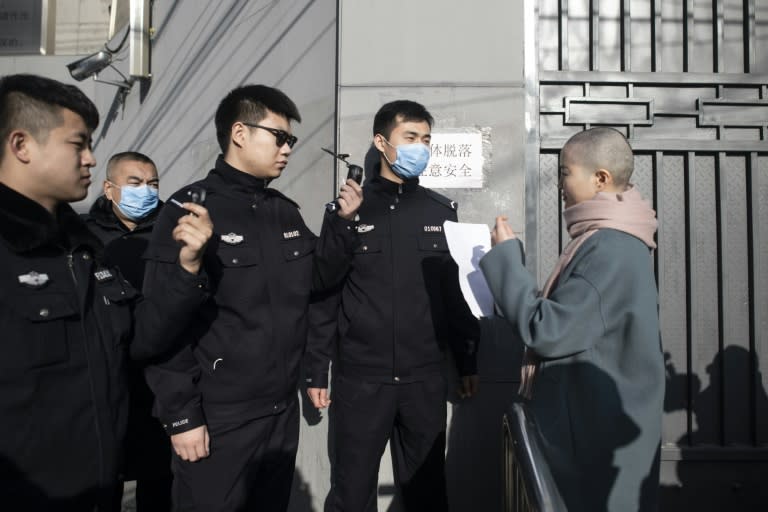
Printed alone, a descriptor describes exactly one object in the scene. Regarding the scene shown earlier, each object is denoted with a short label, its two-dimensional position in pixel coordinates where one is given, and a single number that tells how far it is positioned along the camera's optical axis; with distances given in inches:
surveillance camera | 223.6
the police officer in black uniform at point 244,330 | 87.0
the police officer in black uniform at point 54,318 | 61.4
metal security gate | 140.5
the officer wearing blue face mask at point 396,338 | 112.7
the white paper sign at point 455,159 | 133.5
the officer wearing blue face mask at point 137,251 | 115.3
